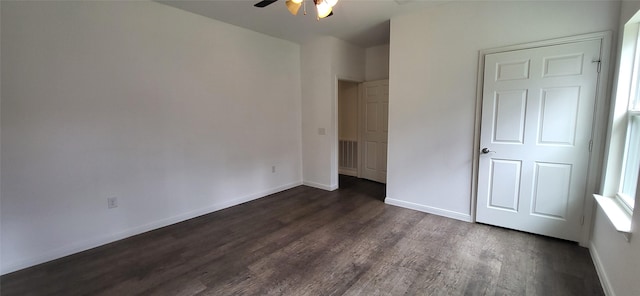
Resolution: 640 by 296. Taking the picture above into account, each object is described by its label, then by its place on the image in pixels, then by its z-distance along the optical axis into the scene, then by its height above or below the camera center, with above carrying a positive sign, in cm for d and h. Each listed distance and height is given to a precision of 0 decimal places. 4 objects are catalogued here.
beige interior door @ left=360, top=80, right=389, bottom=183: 487 -12
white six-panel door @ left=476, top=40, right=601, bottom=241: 243 -16
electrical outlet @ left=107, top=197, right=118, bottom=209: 272 -82
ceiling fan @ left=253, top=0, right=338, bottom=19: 202 +93
